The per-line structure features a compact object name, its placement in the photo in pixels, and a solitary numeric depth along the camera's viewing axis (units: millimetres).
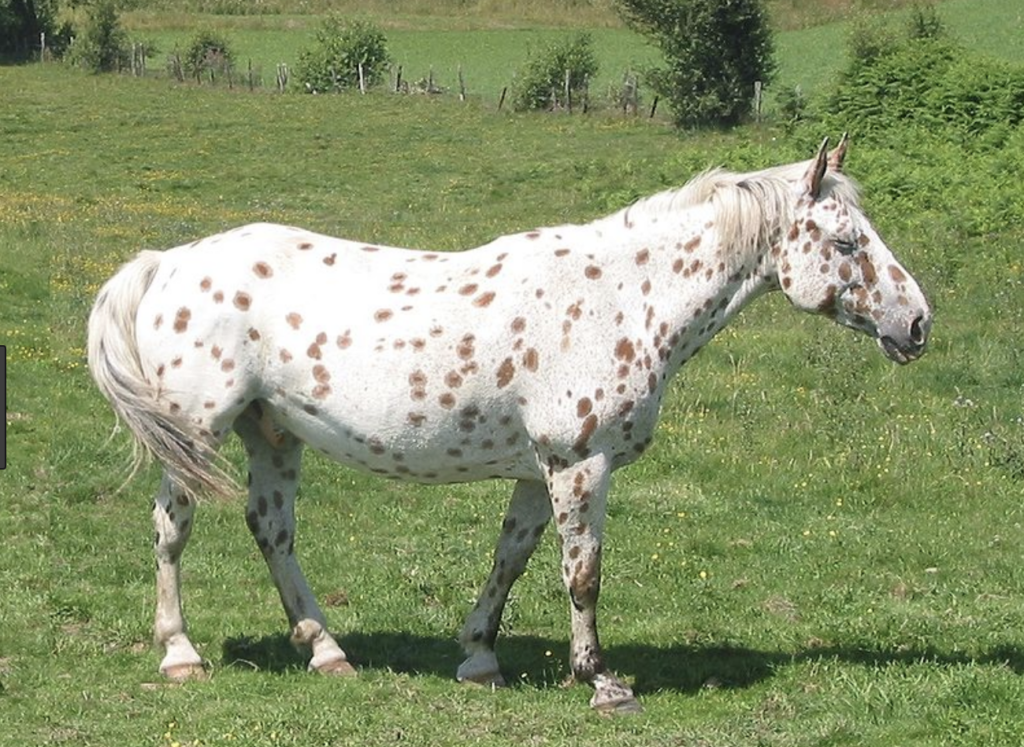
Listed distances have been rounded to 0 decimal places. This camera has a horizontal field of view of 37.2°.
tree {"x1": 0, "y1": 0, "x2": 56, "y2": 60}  67062
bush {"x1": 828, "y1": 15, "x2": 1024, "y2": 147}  33344
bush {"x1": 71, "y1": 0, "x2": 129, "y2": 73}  61406
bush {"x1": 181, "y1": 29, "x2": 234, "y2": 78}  60406
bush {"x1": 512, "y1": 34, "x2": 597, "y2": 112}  50969
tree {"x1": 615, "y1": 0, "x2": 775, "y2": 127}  45406
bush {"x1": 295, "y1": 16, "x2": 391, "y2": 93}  58375
